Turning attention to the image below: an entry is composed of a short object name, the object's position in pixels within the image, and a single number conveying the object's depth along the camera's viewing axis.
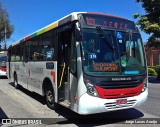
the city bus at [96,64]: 3.63
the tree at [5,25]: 25.23
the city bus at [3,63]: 12.39
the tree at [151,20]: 11.88
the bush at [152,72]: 16.06
